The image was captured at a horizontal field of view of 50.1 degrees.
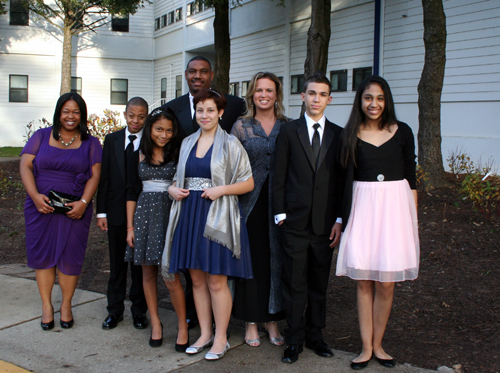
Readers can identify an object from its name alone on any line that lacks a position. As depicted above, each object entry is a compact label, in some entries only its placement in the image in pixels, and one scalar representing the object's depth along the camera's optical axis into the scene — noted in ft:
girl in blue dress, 12.78
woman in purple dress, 15.07
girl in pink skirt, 12.26
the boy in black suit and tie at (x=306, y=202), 12.91
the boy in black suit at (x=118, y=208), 15.30
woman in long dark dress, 13.82
